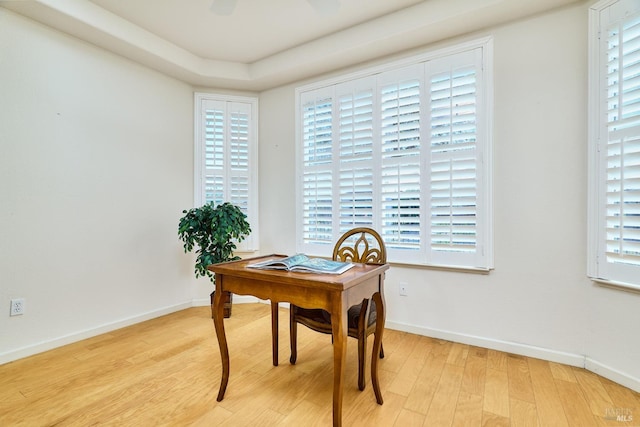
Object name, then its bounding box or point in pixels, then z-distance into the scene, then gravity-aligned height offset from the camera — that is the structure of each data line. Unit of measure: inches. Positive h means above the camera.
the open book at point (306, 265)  62.3 -11.9
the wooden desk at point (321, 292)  53.7 -16.2
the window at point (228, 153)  139.7 +27.9
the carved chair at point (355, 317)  70.1 -26.6
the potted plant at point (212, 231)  115.7 -7.9
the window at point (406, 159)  95.1 +19.7
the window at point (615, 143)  70.8 +17.4
